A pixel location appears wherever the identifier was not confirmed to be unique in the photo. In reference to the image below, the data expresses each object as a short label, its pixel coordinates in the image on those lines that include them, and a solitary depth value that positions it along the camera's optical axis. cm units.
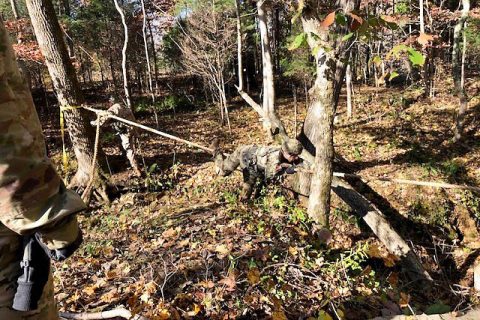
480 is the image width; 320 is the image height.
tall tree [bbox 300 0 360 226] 354
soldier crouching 498
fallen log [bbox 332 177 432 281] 479
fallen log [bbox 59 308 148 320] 273
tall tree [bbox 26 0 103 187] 604
